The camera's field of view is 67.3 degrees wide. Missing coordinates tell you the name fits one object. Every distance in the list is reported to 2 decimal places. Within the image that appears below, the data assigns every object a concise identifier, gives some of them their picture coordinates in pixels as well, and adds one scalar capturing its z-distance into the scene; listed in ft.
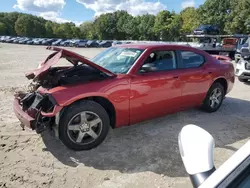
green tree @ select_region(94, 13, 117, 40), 219.90
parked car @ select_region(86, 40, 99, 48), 132.55
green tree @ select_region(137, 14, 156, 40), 184.79
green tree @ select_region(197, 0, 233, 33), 118.86
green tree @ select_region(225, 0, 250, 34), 100.17
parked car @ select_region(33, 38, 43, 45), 147.27
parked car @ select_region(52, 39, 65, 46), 143.48
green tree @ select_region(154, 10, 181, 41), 161.19
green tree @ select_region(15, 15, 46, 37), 239.63
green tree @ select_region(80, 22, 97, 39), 238.11
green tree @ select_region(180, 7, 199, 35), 135.25
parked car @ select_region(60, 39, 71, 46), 138.58
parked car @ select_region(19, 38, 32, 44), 154.14
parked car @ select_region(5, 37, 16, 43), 162.30
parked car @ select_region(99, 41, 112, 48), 132.05
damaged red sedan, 8.71
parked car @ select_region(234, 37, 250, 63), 40.38
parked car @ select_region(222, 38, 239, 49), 47.72
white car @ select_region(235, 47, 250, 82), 21.88
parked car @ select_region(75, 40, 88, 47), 131.51
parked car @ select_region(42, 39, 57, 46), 147.27
